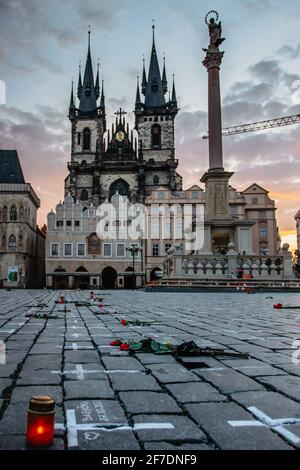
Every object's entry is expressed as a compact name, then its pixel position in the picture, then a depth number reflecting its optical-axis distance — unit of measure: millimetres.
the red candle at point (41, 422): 1869
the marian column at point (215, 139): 26859
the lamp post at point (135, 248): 45438
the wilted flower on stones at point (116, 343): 5151
